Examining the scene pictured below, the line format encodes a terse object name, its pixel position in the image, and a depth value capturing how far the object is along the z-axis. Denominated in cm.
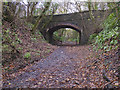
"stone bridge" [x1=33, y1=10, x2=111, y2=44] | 1230
